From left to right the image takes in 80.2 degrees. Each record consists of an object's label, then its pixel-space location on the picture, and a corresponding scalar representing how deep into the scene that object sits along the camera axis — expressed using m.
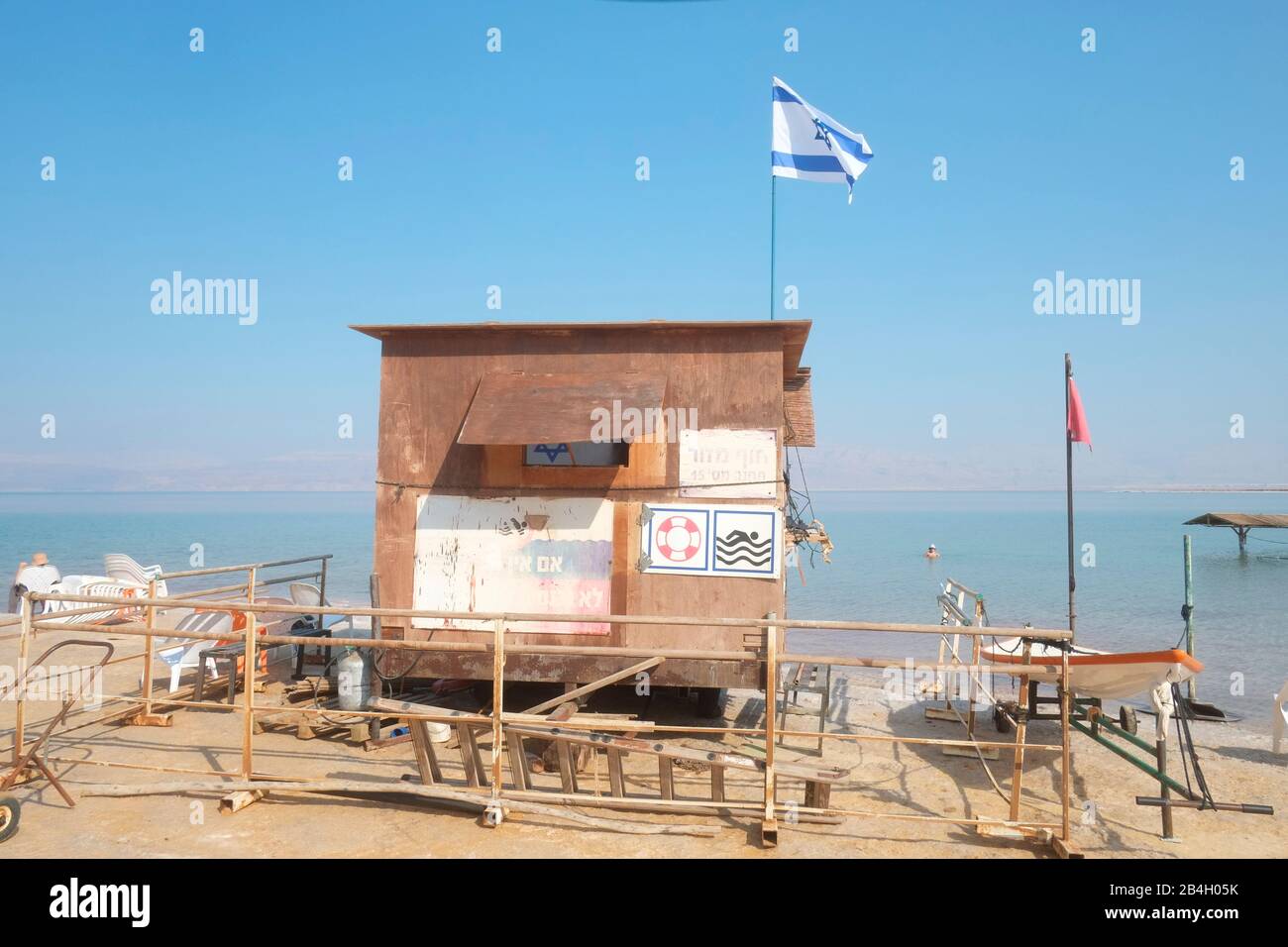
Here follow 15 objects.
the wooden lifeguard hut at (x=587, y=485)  8.07
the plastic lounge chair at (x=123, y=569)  17.70
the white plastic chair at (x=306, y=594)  11.40
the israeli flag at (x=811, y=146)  11.23
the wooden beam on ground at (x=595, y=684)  6.57
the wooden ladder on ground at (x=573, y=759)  5.70
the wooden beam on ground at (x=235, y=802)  5.95
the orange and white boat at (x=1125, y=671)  6.38
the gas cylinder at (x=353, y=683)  8.77
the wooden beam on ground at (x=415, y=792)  5.64
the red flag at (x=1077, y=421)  10.75
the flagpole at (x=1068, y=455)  10.02
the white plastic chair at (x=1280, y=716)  8.62
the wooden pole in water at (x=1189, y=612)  8.98
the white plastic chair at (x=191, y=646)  10.04
